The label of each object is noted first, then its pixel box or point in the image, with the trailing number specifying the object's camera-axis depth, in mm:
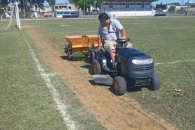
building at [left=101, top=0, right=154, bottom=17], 107125
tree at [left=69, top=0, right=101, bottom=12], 112562
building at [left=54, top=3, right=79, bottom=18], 101562
